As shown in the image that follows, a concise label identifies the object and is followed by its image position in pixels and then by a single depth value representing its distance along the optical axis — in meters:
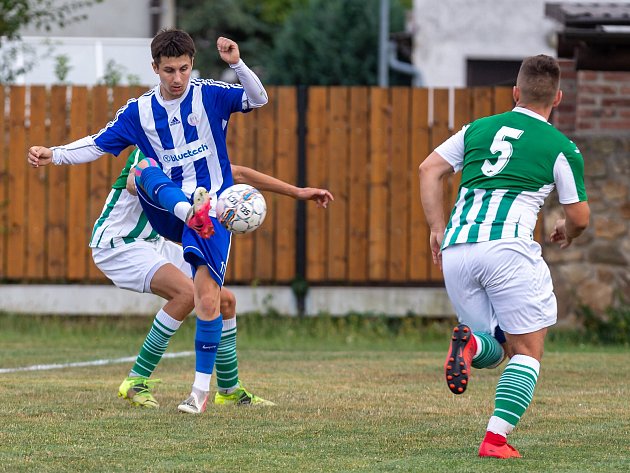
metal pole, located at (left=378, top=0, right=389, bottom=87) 57.44
